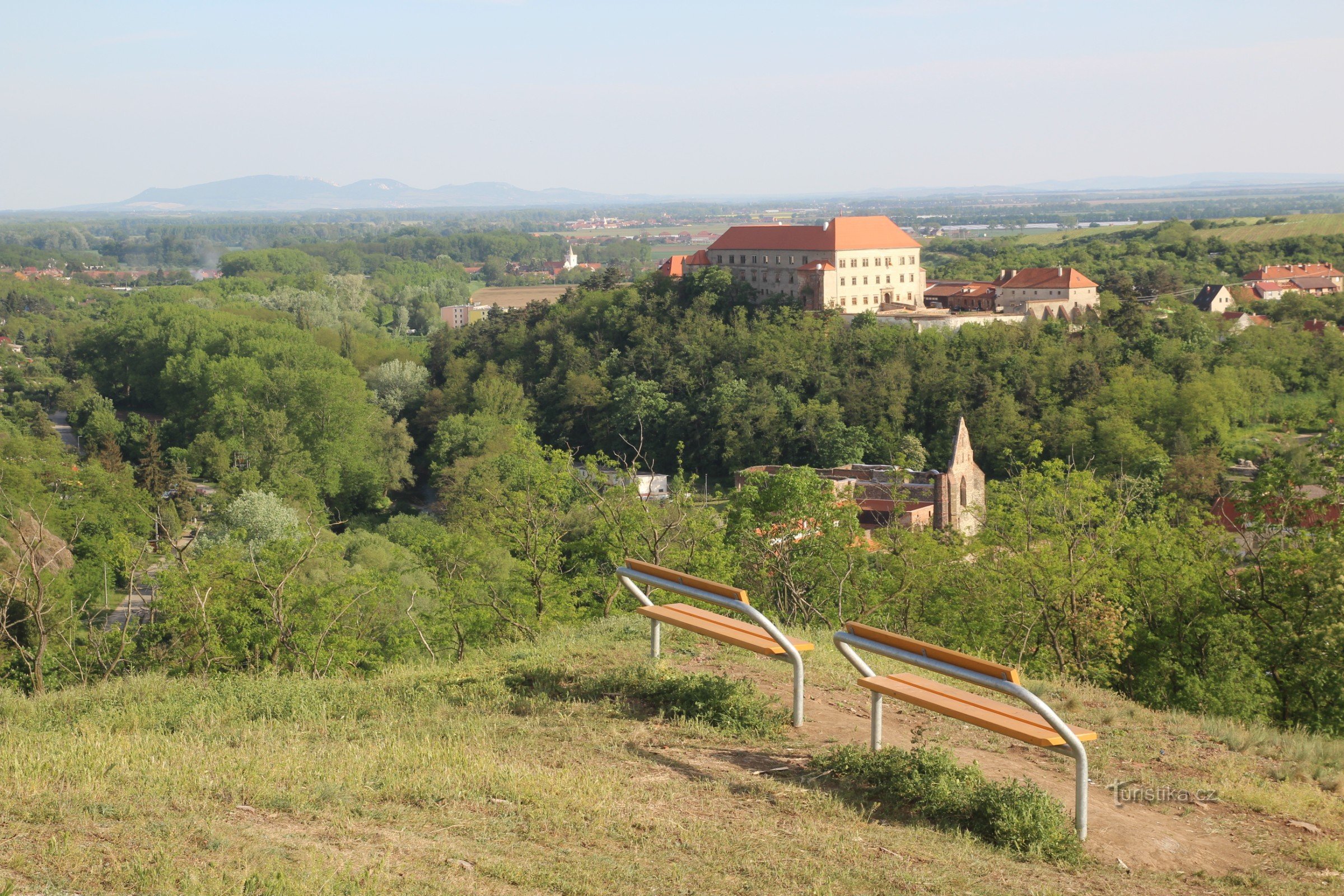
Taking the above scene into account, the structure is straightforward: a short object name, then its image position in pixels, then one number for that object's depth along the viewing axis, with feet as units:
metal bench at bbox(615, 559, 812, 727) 26.30
